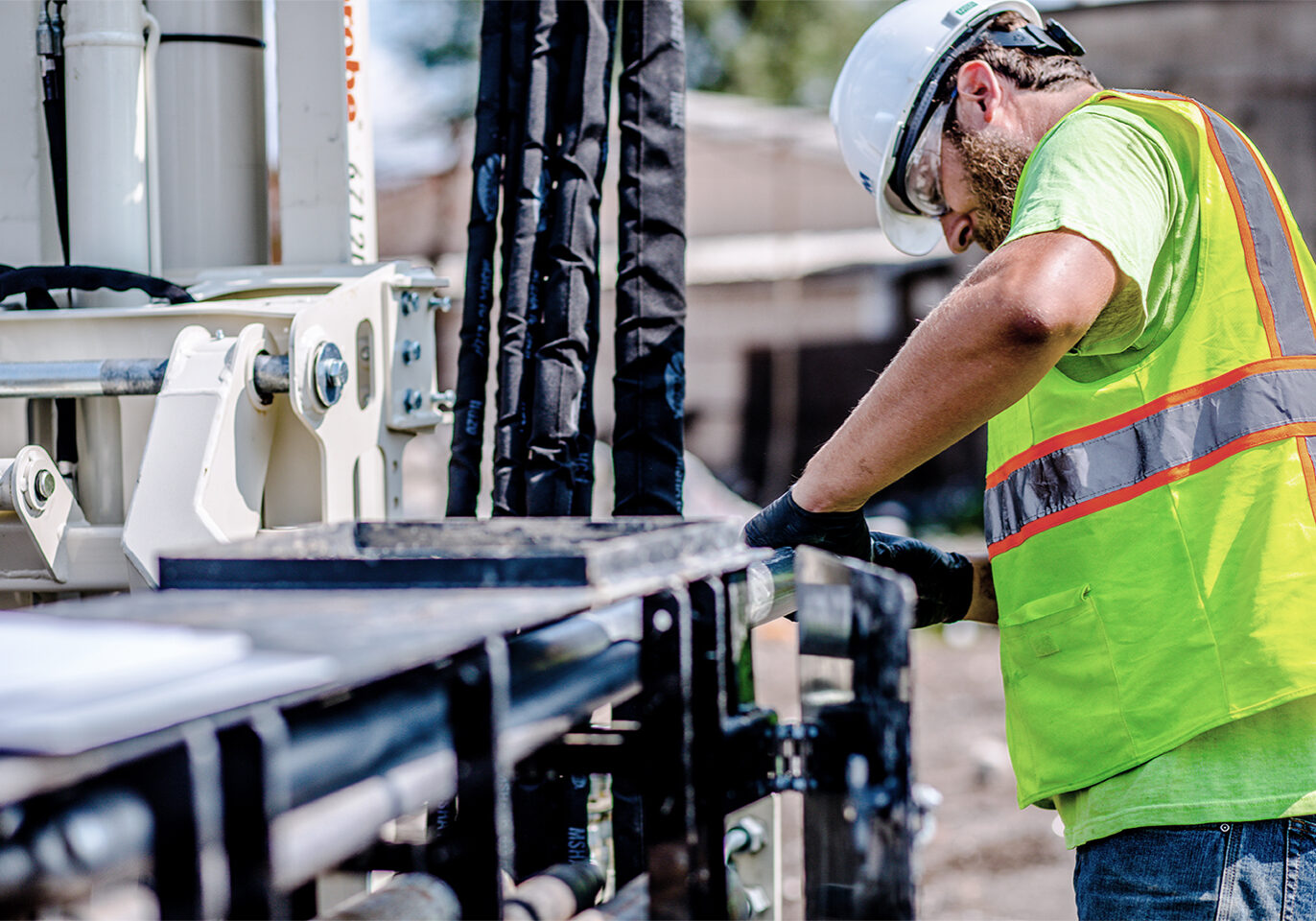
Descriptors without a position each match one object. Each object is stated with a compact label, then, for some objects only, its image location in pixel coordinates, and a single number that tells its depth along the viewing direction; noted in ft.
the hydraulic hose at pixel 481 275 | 8.14
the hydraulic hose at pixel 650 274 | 8.04
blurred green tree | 79.71
